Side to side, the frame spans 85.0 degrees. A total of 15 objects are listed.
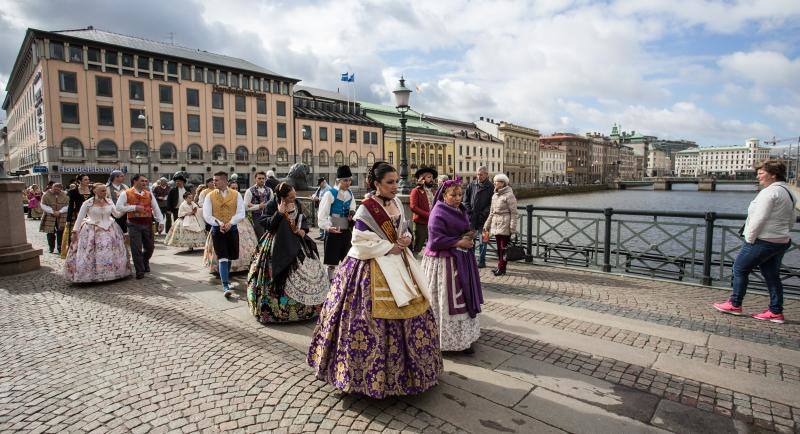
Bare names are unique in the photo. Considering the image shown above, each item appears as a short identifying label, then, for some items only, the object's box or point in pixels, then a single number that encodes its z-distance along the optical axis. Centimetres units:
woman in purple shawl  420
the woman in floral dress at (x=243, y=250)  783
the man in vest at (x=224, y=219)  644
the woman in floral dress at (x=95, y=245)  714
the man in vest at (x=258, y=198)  833
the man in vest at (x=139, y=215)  742
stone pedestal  797
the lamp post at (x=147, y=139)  4272
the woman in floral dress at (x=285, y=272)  518
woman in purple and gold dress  326
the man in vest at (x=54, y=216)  1060
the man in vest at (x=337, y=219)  647
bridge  9431
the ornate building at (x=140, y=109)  3931
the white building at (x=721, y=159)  16950
